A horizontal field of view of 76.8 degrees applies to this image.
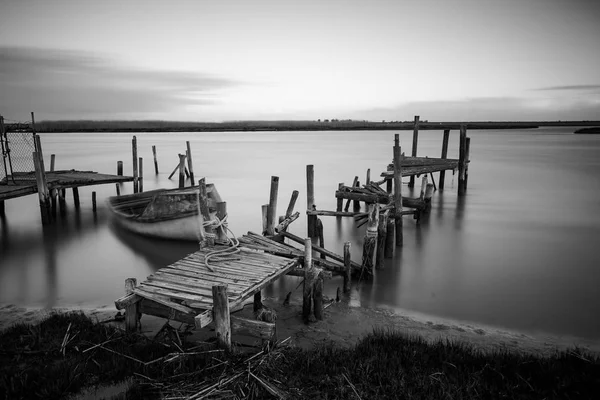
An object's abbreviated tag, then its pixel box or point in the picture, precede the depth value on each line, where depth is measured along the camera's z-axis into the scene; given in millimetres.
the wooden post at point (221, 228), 7957
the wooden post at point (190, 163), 23172
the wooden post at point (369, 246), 9047
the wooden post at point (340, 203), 14702
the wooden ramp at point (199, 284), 5574
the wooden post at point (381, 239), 9732
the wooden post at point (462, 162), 20734
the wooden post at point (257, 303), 7364
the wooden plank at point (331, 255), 9031
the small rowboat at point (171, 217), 11641
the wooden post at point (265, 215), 9641
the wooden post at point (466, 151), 21309
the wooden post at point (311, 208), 11664
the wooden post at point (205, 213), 7930
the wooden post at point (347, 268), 8242
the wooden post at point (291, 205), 10834
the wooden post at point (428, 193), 15461
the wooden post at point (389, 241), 10656
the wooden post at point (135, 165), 18406
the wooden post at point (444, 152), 21773
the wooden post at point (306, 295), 7000
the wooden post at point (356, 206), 16219
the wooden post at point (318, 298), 6992
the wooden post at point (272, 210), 9526
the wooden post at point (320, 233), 11338
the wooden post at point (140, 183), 19438
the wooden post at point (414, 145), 22381
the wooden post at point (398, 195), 11249
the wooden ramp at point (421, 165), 17672
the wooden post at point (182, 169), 21334
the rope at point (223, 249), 7109
